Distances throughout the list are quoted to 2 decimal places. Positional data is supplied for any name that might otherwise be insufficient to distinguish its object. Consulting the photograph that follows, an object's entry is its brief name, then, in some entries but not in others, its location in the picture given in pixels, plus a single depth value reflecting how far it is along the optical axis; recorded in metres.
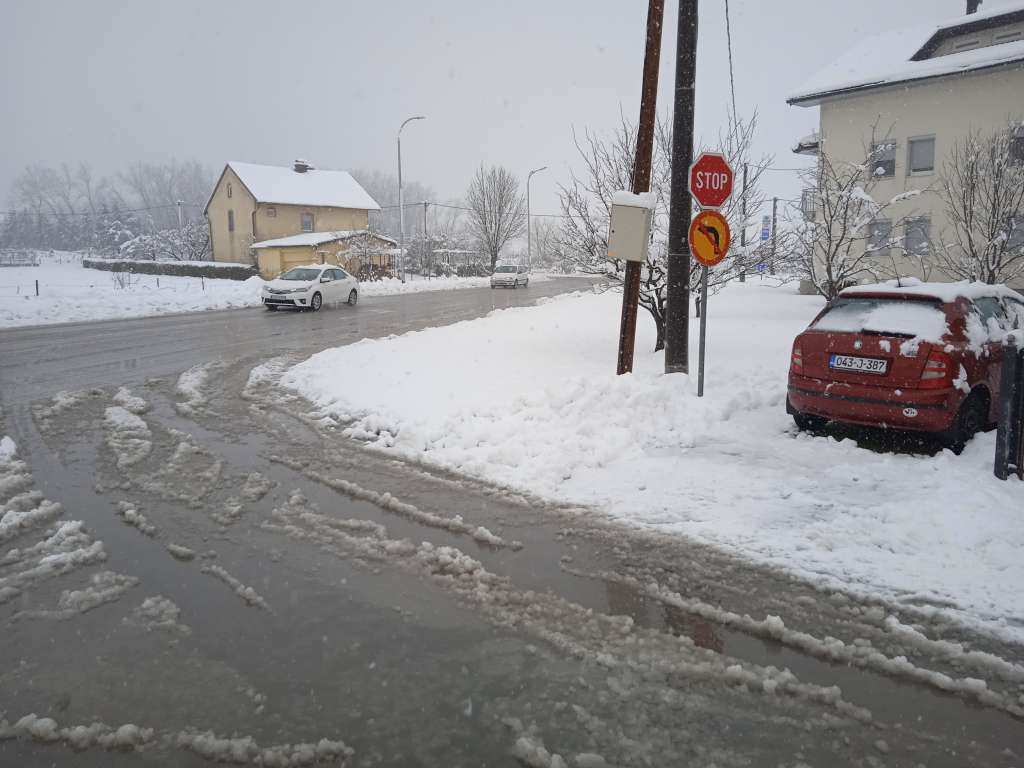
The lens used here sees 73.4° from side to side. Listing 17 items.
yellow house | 53.25
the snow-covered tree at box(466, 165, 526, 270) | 55.34
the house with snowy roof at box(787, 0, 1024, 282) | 24.69
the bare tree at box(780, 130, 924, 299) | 12.88
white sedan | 23.88
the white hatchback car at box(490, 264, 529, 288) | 42.22
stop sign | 8.11
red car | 6.30
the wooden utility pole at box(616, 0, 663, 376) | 8.81
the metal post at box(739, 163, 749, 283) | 12.09
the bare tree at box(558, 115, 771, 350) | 12.14
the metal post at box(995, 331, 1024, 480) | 5.61
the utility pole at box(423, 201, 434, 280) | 56.09
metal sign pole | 8.10
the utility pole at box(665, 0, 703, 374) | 9.04
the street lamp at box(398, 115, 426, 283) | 42.20
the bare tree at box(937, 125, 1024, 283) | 13.80
